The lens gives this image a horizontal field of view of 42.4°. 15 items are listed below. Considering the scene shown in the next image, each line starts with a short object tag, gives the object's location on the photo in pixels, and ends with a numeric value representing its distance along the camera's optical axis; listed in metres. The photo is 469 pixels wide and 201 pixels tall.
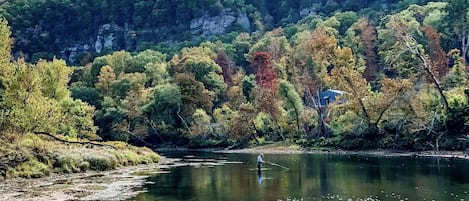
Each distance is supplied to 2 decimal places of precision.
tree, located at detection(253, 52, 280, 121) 92.94
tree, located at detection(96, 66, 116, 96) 119.94
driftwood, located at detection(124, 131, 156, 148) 104.50
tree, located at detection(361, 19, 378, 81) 116.44
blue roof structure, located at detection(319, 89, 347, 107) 100.11
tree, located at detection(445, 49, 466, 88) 82.50
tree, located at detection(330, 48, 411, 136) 77.62
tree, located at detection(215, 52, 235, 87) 126.09
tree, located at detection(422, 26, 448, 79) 97.44
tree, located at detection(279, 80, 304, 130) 92.00
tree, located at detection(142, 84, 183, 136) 105.06
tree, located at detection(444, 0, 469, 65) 99.62
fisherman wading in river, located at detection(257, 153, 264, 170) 52.54
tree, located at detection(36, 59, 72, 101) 79.81
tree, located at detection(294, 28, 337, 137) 87.69
